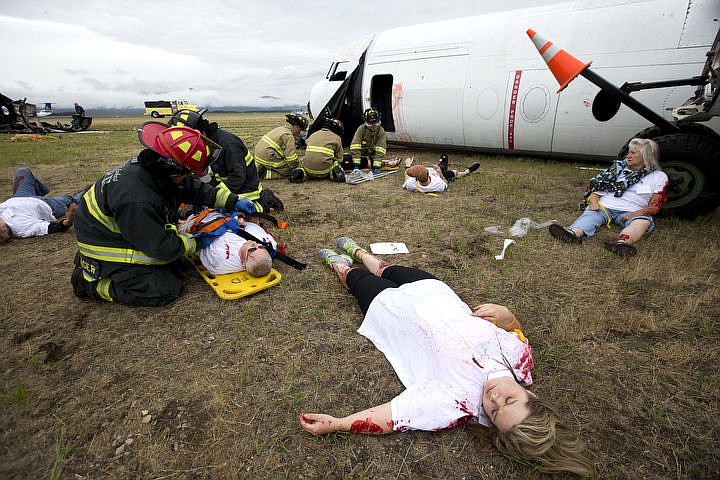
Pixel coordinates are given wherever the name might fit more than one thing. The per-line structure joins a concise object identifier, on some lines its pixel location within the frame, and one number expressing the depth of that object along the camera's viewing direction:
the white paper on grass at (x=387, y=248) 4.06
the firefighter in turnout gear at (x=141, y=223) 2.65
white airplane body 5.86
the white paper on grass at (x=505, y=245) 3.86
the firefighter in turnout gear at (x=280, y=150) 7.46
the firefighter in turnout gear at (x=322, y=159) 7.46
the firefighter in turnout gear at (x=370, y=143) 8.38
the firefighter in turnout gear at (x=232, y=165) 4.69
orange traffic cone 4.42
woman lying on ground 1.72
